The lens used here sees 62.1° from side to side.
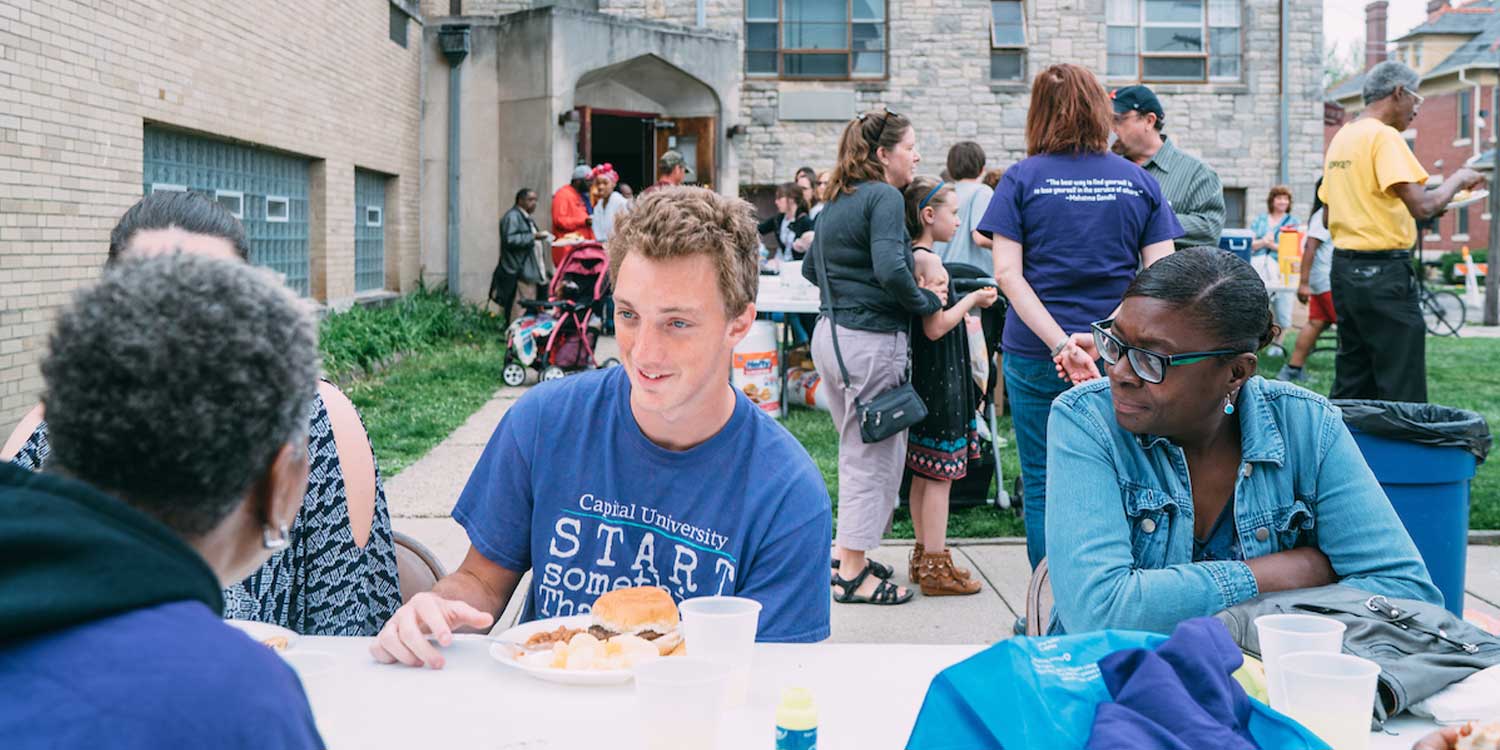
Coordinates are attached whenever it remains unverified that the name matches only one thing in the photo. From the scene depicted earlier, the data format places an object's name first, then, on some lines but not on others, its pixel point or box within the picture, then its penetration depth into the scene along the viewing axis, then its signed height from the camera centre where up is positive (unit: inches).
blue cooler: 565.5 +25.5
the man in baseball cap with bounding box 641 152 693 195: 516.7 +52.6
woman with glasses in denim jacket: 103.3 -14.8
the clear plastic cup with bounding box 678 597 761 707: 75.4 -20.4
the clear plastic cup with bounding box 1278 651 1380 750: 69.0 -22.3
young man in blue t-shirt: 100.1 -14.7
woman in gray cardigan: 223.6 -2.4
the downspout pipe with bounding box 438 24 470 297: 752.3 +125.4
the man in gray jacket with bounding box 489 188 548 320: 660.1 +23.0
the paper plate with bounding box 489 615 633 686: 80.7 -24.7
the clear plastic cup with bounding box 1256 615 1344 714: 72.2 -20.5
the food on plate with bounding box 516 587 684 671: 82.7 -23.5
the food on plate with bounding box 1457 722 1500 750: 69.4 -24.8
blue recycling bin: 153.6 -21.6
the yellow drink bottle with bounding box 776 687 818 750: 64.4 -22.1
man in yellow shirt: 242.5 +10.4
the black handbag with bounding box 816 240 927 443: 219.0 -21.0
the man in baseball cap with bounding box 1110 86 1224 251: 225.6 +21.3
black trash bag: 153.0 -16.0
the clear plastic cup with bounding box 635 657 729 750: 64.9 -21.4
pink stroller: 490.9 -11.6
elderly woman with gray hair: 38.4 -7.2
